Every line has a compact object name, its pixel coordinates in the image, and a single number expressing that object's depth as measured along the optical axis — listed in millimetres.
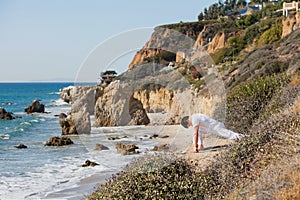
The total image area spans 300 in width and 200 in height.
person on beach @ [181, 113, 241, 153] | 11344
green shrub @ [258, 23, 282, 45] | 50131
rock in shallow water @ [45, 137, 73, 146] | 24797
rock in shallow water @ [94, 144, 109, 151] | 21141
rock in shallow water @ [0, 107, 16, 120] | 49866
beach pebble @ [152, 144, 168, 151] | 18750
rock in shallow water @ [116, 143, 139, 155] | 19578
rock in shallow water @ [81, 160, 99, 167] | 17341
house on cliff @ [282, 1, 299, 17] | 62625
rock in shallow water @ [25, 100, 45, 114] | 57512
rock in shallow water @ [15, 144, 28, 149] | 25269
